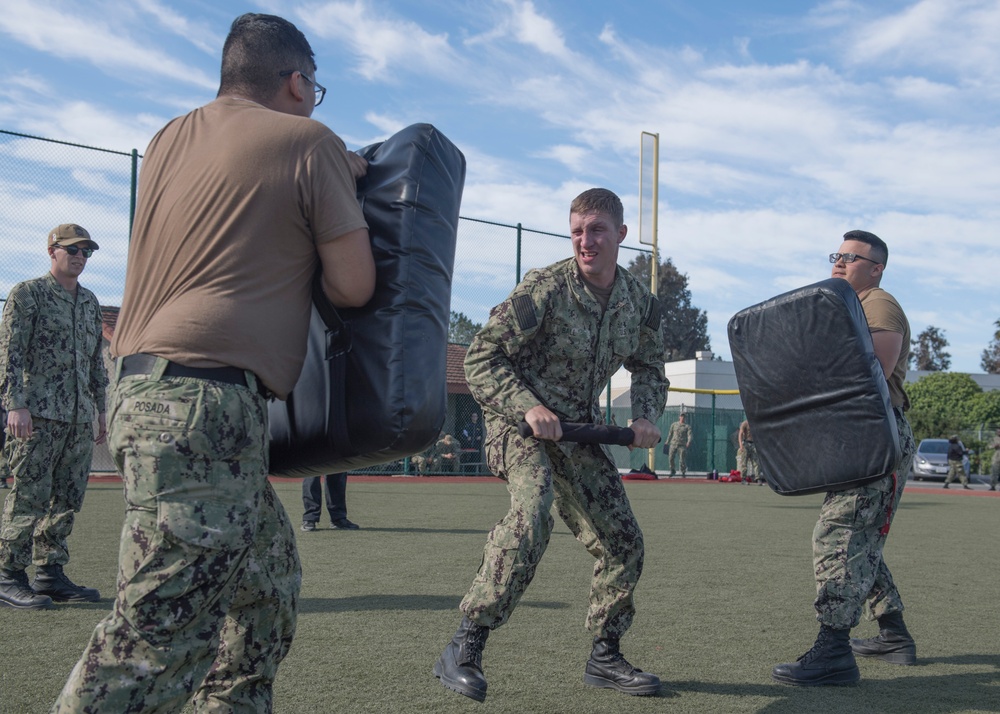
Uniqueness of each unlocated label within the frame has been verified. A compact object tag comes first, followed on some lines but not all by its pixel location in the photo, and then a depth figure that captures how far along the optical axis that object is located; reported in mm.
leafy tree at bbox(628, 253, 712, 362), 65562
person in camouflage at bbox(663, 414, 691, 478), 25391
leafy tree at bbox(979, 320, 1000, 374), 78438
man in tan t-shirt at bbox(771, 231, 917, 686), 3859
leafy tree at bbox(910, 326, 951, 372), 85812
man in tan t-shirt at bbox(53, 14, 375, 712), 1855
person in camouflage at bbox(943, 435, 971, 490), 25078
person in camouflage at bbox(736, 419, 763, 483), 22922
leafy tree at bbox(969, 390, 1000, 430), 43391
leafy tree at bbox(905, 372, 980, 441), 43500
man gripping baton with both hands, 3426
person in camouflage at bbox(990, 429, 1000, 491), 23391
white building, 40156
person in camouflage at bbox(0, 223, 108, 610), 4805
